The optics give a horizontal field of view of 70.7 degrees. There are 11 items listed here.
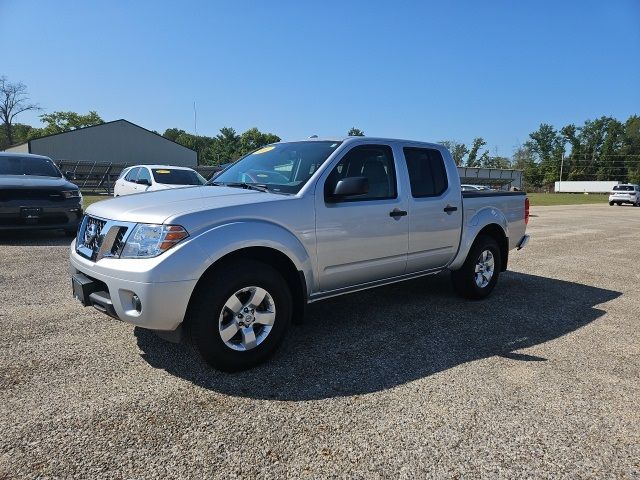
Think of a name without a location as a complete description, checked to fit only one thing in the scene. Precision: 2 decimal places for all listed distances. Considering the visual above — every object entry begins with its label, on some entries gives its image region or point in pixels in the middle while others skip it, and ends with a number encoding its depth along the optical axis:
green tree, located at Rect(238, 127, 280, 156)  88.12
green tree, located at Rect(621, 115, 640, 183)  103.06
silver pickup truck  3.10
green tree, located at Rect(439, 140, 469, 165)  115.96
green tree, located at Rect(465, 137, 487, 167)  116.04
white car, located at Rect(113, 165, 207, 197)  12.36
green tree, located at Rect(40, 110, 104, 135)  83.44
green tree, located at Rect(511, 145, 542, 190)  105.94
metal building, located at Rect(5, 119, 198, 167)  41.45
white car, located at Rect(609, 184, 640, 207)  37.41
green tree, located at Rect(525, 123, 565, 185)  111.49
